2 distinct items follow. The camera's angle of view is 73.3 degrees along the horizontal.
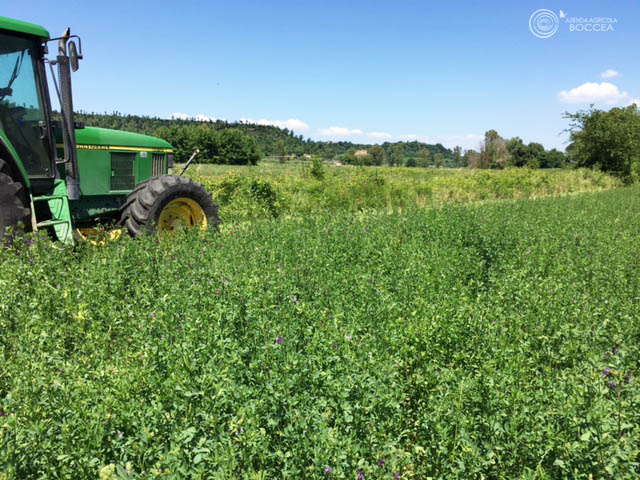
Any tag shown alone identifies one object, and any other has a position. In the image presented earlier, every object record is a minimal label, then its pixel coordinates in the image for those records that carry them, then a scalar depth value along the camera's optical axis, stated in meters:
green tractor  5.55
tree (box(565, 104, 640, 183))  30.53
